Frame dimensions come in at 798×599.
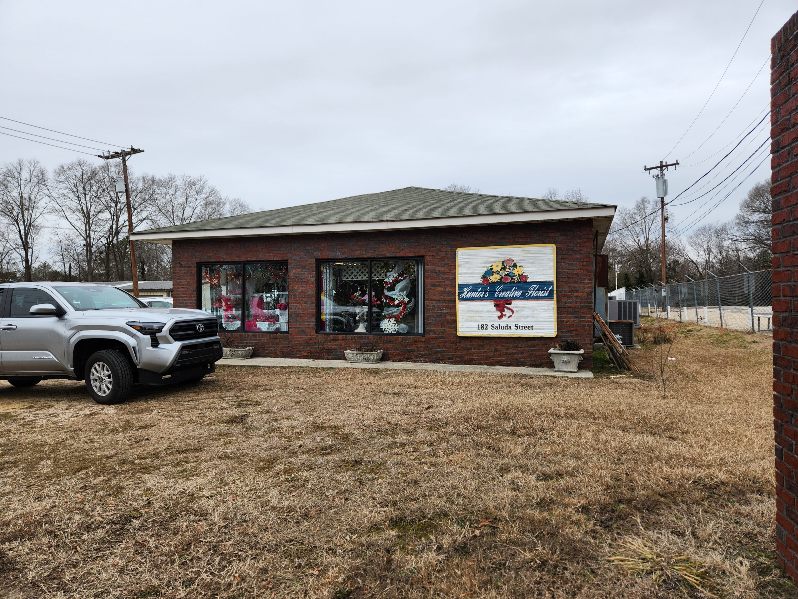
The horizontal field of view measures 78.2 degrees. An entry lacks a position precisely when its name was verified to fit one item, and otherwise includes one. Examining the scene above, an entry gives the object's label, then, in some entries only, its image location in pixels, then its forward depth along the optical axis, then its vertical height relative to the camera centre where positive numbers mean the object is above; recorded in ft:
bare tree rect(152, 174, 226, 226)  176.65 +37.53
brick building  33.01 +1.90
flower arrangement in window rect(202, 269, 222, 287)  41.68 +2.25
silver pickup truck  22.40 -1.62
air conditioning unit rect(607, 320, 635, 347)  45.55 -2.95
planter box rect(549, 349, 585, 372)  31.17 -3.87
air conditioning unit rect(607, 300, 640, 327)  56.30 -1.28
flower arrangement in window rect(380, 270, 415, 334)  36.88 +0.05
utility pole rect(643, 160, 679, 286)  96.99 +21.76
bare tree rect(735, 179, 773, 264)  146.72 +23.58
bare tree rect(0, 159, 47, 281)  160.66 +33.06
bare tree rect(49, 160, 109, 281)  164.45 +36.48
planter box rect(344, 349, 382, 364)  35.63 -3.95
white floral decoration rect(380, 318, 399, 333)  37.09 -1.84
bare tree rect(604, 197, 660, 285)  189.16 +21.99
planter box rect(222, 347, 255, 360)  38.63 -3.81
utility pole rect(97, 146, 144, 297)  84.89 +26.55
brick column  7.43 +0.28
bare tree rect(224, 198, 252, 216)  191.42 +37.79
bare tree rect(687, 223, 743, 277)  172.62 +18.08
